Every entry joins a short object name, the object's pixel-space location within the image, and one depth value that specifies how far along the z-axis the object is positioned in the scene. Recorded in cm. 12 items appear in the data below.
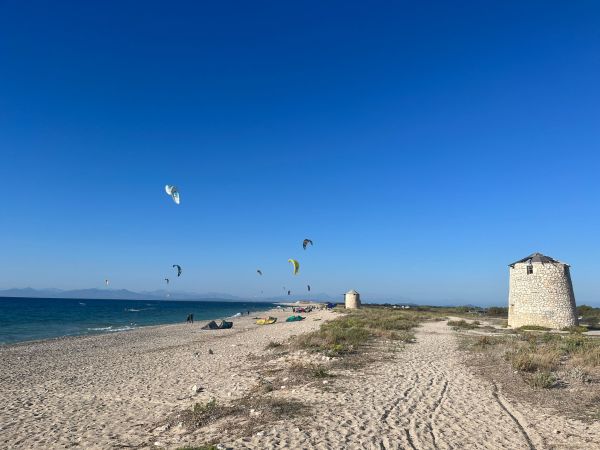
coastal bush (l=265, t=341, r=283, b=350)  1820
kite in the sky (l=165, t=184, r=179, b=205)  1966
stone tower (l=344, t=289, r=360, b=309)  5708
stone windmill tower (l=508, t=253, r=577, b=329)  2534
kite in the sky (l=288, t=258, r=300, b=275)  3060
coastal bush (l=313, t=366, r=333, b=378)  1102
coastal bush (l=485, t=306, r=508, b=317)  4969
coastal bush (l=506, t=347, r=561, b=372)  1175
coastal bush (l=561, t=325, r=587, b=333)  2416
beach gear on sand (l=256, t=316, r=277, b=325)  3969
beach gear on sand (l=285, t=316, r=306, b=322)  4175
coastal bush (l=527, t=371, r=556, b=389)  990
